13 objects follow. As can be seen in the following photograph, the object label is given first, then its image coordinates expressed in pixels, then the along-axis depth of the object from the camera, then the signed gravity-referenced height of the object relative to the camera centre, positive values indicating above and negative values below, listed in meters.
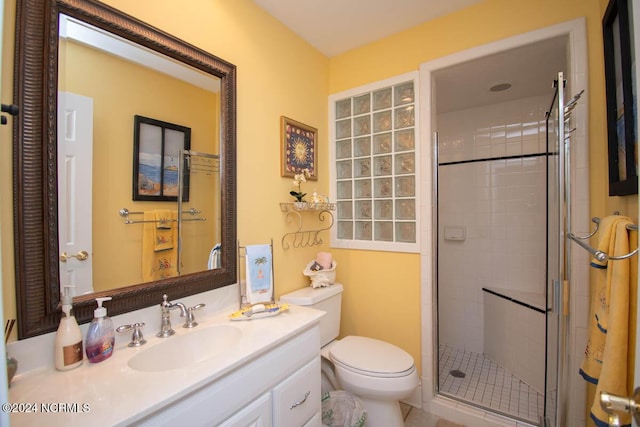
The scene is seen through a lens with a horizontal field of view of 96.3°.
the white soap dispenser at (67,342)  0.90 -0.40
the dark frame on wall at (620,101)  1.02 +0.44
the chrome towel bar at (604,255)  0.88 -0.13
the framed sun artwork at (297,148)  1.80 +0.45
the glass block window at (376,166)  1.93 +0.36
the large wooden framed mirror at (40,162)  0.88 +0.17
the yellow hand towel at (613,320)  0.89 -0.35
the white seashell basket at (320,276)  1.90 -0.41
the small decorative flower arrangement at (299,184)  1.85 +0.21
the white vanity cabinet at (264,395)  0.84 -0.62
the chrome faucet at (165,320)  1.15 -0.43
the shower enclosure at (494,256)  2.12 -0.39
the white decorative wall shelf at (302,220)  1.82 -0.04
